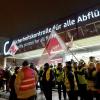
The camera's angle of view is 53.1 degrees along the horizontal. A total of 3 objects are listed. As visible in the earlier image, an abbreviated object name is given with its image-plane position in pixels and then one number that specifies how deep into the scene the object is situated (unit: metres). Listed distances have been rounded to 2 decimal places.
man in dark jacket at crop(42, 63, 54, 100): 4.16
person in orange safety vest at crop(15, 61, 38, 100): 3.12
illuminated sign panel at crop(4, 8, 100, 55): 5.49
